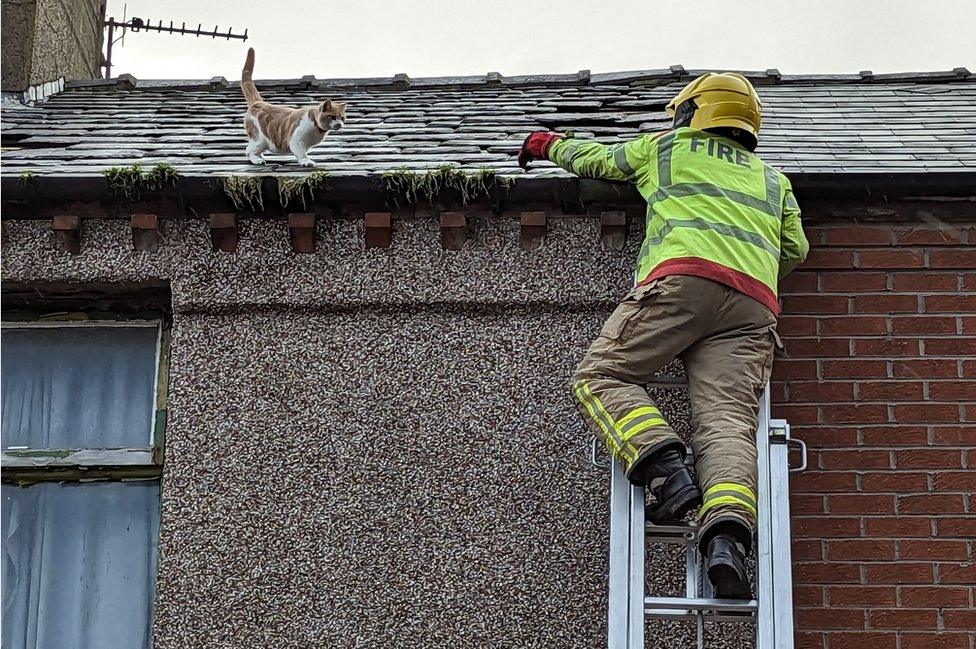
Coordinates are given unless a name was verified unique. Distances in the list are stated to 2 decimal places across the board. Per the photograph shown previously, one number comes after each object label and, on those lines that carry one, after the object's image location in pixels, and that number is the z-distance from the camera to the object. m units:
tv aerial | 22.02
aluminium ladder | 8.73
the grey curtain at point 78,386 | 11.79
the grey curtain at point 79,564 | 11.30
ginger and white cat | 11.85
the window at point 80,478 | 11.37
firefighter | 8.83
